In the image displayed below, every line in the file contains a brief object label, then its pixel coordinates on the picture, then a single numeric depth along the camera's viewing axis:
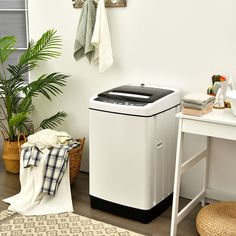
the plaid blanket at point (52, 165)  3.00
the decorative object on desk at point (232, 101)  2.35
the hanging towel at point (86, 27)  3.14
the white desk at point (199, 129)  2.31
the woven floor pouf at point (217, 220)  2.44
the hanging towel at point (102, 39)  3.09
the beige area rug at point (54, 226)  2.67
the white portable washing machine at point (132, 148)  2.67
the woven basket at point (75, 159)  3.20
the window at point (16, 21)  3.82
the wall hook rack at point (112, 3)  3.07
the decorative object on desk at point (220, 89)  2.59
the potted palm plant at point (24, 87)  3.37
